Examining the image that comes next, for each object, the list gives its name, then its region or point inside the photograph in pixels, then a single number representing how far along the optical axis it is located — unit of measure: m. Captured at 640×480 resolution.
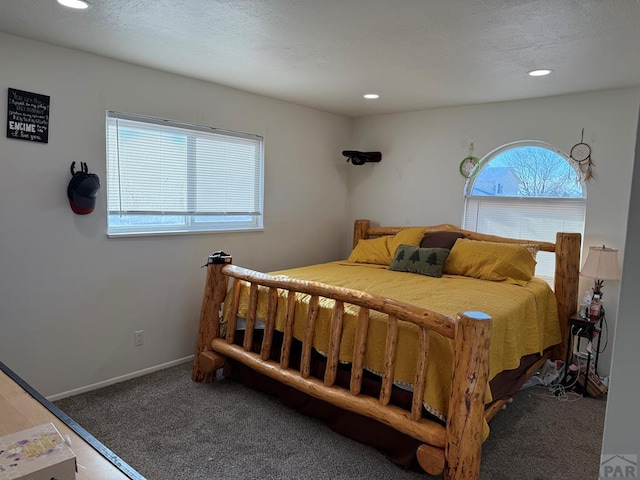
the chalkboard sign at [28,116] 2.44
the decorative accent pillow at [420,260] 3.40
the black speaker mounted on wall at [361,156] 4.38
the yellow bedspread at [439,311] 2.01
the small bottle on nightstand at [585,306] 3.15
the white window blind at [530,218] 3.49
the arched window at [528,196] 3.49
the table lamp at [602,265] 2.98
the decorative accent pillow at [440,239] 3.70
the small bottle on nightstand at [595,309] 3.11
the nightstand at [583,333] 3.06
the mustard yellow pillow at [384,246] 3.87
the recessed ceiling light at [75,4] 1.95
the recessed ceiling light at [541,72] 2.75
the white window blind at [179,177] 2.96
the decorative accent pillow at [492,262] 3.23
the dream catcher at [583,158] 3.29
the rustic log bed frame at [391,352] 1.82
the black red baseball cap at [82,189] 2.66
